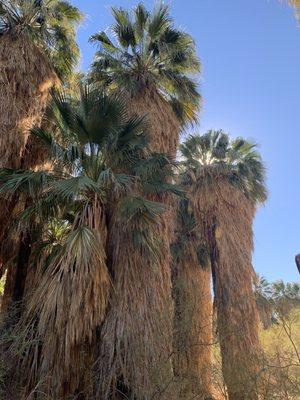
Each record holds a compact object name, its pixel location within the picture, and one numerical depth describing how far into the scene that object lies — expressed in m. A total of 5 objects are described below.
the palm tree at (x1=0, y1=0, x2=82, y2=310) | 10.45
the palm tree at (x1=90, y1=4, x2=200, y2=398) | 8.16
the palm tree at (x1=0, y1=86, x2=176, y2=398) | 7.73
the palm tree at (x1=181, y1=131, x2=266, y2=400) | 13.38
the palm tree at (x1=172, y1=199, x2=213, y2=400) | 9.97
